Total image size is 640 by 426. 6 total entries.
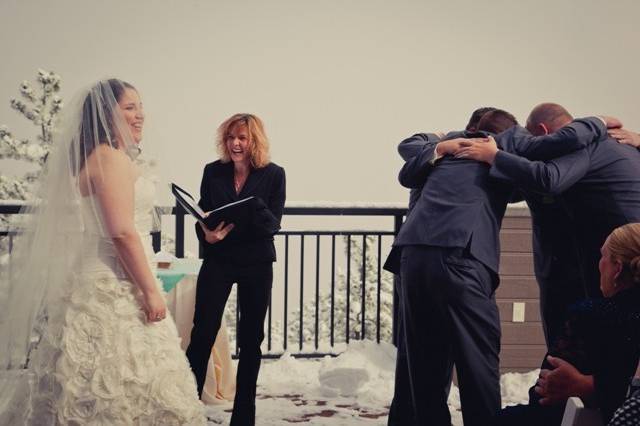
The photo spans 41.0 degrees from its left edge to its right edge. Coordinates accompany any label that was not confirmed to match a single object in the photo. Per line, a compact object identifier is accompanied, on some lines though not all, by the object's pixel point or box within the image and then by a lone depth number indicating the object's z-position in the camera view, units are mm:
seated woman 2006
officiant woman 3777
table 4637
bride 2654
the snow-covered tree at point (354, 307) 13086
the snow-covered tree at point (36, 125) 13391
